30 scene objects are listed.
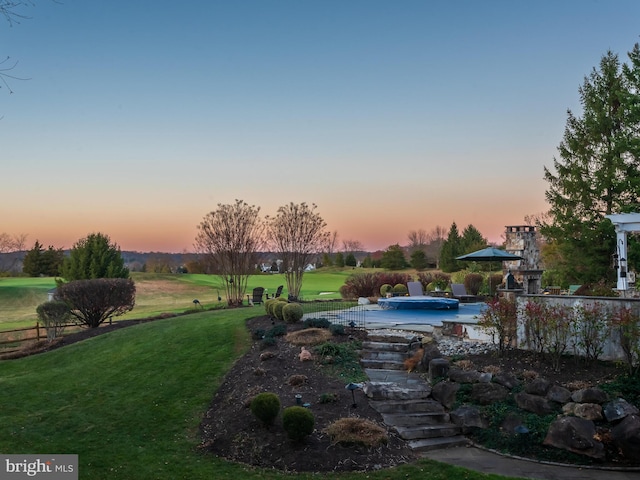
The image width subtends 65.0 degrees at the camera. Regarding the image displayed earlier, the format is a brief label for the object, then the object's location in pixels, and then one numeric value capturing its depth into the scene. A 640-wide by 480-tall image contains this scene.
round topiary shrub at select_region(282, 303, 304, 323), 13.12
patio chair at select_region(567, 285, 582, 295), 20.52
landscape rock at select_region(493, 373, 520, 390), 8.04
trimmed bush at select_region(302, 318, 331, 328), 12.27
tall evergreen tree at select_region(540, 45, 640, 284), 21.28
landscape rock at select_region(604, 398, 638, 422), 6.77
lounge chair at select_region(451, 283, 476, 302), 20.45
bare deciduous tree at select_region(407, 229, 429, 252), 61.34
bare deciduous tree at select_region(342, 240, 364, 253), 69.50
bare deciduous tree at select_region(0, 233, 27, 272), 62.28
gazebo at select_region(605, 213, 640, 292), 13.87
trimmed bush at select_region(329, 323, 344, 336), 11.57
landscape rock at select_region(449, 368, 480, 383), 8.30
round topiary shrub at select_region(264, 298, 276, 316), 14.40
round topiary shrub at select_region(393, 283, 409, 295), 21.58
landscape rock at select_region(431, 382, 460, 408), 8.02
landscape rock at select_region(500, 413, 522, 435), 7.10
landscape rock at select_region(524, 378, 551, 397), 7.64
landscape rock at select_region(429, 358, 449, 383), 8.79
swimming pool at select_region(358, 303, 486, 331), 13.10
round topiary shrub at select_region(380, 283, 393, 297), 22.38
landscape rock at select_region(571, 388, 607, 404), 7.23
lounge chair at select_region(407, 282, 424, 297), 20.22
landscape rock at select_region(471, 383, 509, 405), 7.78
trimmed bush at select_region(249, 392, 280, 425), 7.36
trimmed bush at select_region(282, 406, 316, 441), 6.83
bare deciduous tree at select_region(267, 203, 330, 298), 23.19
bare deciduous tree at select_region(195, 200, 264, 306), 22.17
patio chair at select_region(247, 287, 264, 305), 21.03
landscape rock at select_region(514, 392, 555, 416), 7.29
